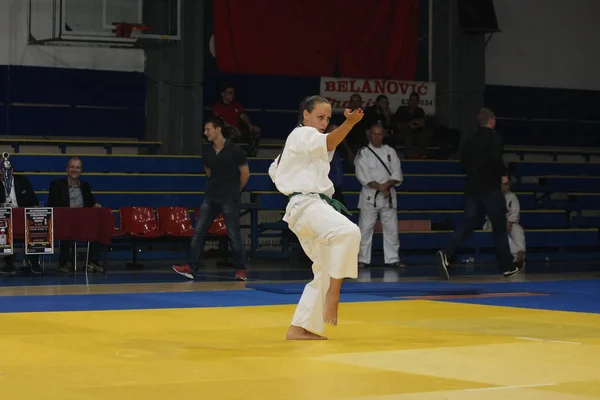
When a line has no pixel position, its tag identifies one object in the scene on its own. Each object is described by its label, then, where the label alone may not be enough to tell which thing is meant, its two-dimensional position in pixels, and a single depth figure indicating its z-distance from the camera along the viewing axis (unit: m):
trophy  13.29
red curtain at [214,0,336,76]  19.47
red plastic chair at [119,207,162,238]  14.45
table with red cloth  13.11
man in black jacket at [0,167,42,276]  13.45
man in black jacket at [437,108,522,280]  12.48
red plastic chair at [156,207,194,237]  14.81
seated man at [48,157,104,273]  13.64
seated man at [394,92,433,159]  19.28
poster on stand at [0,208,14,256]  12.74
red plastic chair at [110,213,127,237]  14.27
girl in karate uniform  6.60
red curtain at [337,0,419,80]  20.34
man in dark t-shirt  12.32
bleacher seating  16.27
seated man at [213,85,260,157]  18.06
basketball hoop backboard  17.00
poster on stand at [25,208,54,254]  12.88
